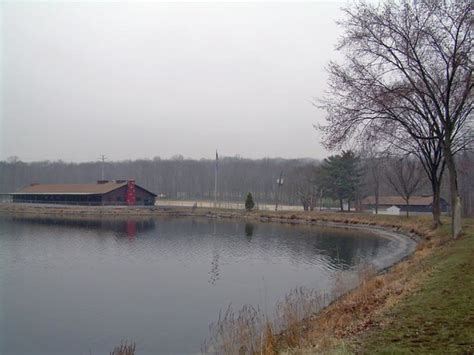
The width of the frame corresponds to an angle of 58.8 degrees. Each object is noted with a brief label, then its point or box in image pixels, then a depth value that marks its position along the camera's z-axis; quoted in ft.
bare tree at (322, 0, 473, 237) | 55.21
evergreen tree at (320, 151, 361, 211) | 193.06
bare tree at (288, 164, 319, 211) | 220.23
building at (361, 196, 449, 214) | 212.23
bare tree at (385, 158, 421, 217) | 129.65
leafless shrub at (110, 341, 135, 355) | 28.94
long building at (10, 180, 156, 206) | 233.96
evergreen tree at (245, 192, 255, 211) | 205.36
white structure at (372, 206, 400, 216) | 189.94
